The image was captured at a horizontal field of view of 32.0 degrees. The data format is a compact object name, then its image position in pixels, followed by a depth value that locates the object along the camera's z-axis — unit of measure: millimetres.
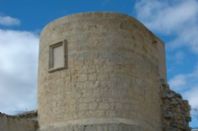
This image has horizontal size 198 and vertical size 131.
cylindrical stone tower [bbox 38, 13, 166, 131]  11610
